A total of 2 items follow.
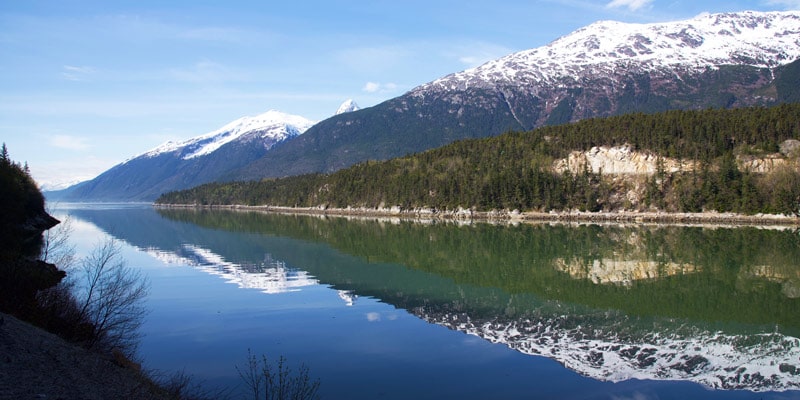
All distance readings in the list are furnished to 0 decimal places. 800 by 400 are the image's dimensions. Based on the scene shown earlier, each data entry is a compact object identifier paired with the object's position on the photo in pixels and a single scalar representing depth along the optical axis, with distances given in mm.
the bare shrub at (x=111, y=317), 15070
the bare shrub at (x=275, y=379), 13500
